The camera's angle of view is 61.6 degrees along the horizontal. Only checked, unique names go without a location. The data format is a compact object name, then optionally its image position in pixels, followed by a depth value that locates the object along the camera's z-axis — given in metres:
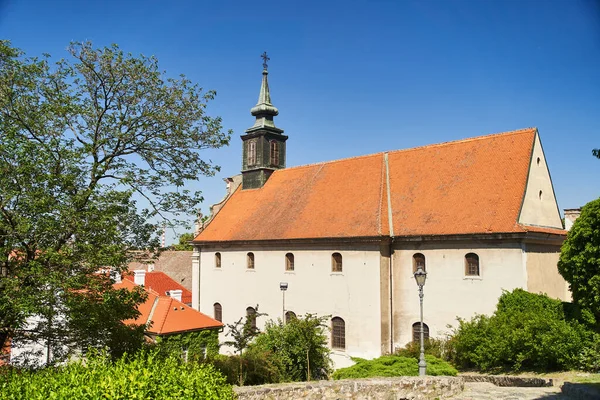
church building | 21.31
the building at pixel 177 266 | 50.67
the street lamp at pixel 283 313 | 27.25
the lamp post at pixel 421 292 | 14.23
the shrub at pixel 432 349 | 20.88
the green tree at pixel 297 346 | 19.98
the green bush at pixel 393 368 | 16.33
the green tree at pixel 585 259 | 17.09
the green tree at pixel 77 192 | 10.00
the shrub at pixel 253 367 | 16.76
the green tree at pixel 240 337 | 16.38
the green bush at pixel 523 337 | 16.80
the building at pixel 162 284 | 41.41
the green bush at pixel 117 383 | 7.11
